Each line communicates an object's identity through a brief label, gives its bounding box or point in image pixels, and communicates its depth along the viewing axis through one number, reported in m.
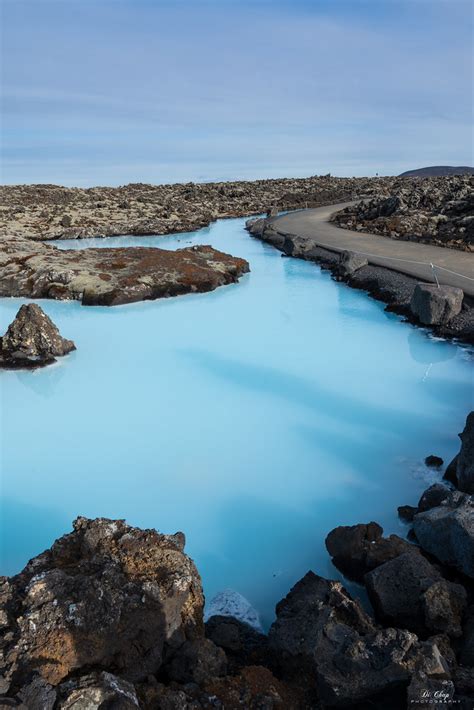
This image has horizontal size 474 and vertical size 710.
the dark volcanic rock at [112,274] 19.52
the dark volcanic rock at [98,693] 3.41
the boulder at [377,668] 3.76
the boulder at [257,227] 37.54
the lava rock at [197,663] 4.11
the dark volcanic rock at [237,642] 4.91
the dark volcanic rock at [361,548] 5.91
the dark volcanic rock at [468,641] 4.38
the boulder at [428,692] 3.48
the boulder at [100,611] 3.97
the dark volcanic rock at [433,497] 6.79
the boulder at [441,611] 4.73
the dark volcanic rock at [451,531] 5.40
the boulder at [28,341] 13.11
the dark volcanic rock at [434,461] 8.50
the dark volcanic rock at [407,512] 7.27
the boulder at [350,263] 21.23
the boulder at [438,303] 14.30
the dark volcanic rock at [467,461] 6.99
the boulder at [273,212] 46.75
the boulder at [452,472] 7.83
